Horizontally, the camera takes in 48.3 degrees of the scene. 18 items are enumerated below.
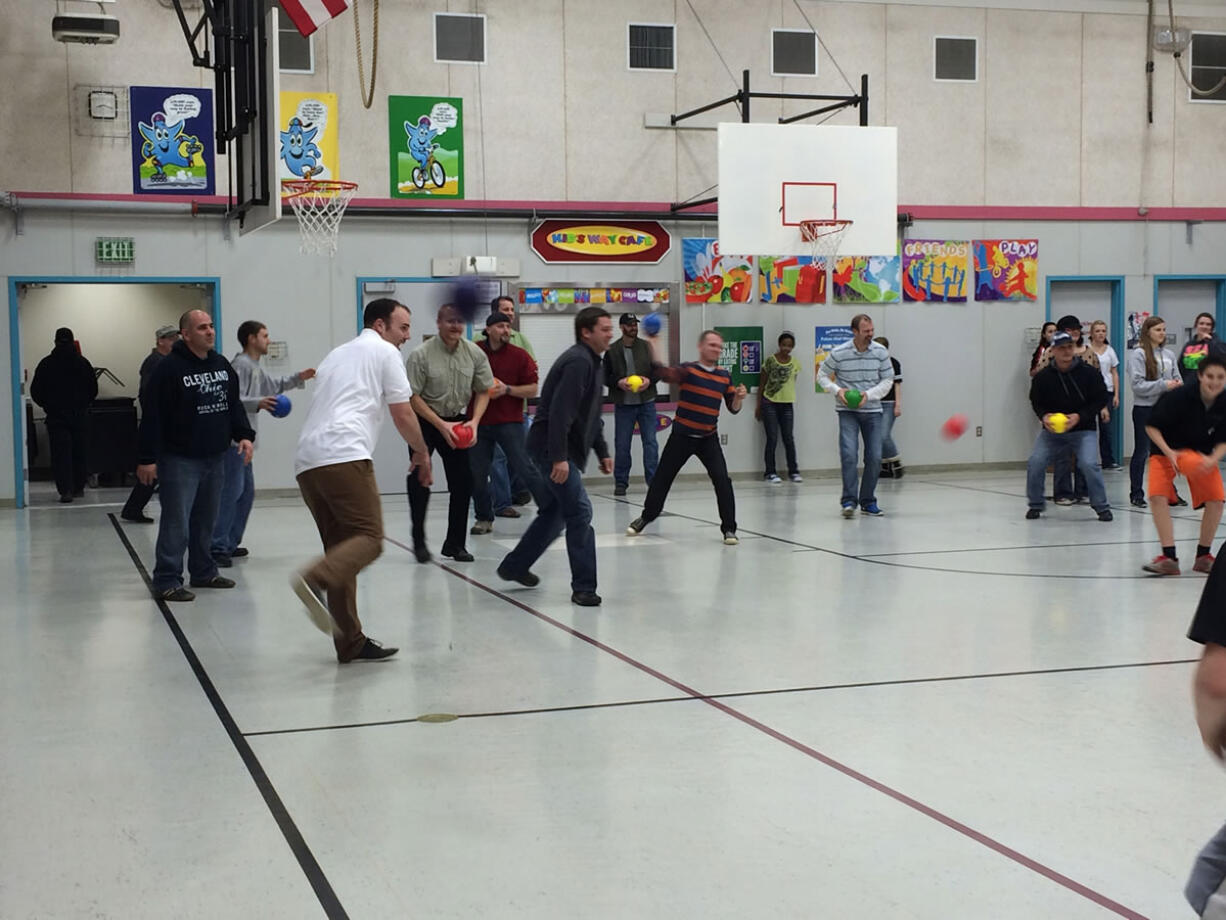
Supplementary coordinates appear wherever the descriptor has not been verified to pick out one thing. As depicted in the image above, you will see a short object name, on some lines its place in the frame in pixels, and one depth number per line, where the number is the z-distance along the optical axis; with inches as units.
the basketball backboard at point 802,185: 590.2
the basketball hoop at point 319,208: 542.6
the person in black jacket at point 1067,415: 485.7
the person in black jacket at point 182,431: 340.2
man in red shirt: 434.9
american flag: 419.5
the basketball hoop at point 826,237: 596.7
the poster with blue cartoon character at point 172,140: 594.9
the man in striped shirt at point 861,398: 511.2
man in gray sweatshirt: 402.0
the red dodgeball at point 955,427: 502.4
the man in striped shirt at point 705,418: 439.2
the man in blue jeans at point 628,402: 590.6
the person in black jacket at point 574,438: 323.3
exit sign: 596.7
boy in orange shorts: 344.2
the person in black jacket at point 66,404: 620.1
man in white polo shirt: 263.9
